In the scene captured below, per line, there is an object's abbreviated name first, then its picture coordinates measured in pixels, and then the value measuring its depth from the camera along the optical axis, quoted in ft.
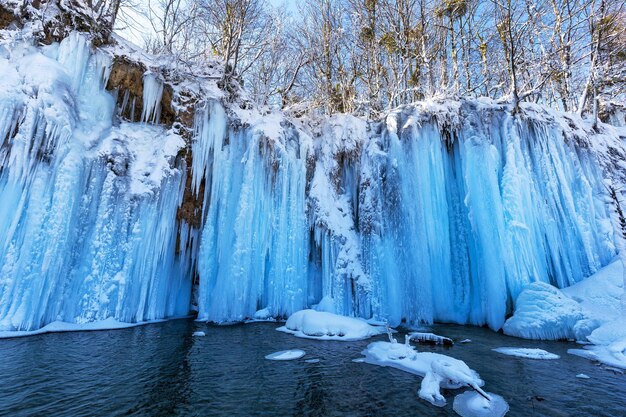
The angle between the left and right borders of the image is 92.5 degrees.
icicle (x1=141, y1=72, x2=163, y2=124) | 30.19
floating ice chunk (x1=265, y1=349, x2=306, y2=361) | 16.66
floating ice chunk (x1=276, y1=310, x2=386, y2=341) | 23.13
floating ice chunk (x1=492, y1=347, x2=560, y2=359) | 16.93
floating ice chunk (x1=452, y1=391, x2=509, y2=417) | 10.09
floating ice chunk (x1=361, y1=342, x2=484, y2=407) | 11.81
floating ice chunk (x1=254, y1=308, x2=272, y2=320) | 29.22
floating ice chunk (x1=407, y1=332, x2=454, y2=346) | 20.10
